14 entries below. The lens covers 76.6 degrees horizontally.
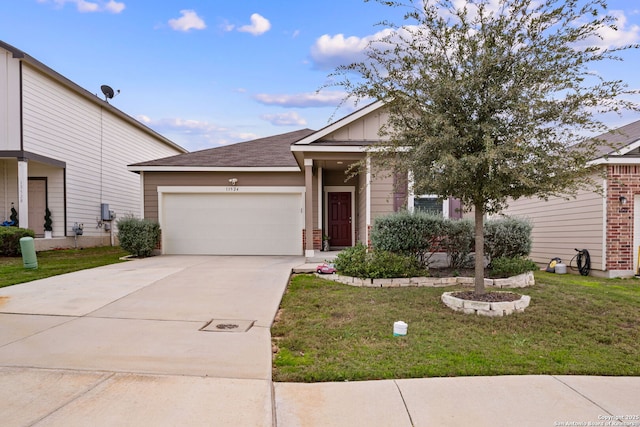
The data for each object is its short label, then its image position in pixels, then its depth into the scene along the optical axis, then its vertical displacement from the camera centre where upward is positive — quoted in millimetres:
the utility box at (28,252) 9086 -958
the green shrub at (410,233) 8086 -488
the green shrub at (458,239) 8242 -630
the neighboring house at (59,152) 12469 +2059
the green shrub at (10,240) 11215 -834
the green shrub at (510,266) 7805 -1136
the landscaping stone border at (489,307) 5559 -1375
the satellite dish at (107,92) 18250 +5330
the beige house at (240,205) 12812 +133
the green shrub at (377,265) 7648 -1083
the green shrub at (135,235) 11641 -757
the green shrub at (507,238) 8398 -620
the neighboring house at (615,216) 9906 -217
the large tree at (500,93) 5160 +1521
